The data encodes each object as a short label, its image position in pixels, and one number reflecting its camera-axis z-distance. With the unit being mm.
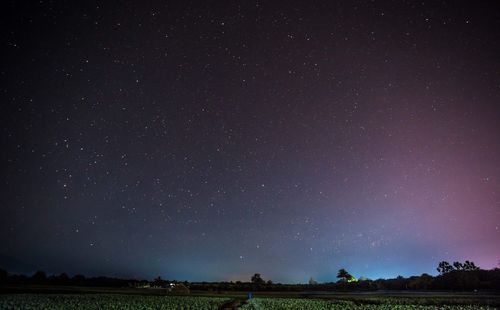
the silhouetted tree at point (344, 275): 141125
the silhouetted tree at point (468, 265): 128238
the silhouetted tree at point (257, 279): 127562
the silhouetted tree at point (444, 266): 135125
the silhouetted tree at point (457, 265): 132512
